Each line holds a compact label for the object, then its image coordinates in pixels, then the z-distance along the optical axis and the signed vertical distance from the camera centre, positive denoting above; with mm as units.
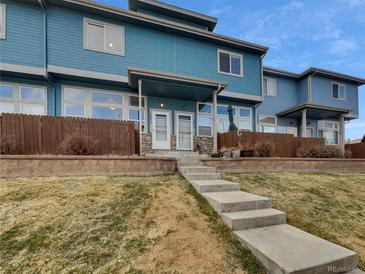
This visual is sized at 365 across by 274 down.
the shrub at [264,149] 8476 -421
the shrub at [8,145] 5863 -98
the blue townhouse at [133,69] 8750 +3510
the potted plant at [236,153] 7738 -522
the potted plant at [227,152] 8172 -530
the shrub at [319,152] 9625 -642
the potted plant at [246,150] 7758 -414
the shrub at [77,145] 6094 -136
